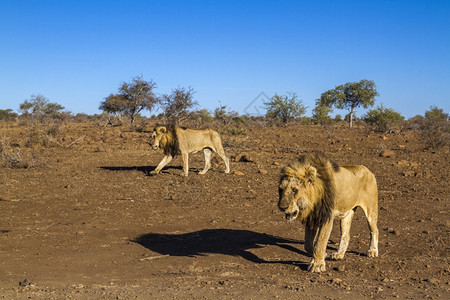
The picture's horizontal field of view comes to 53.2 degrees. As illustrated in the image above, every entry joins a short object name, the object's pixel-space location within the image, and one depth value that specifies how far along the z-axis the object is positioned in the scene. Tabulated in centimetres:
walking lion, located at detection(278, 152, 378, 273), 626
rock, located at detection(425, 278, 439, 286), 619
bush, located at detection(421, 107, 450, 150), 2241
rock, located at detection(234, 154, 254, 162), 1867
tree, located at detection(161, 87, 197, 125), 3158
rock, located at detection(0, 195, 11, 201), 1202
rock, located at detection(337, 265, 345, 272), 684
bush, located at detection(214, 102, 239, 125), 3772
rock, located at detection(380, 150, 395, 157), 1994
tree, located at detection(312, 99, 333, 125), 4338
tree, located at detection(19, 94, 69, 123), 4944
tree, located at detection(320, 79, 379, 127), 4703
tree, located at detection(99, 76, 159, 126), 3903
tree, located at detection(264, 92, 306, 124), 4153
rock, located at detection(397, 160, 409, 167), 1751
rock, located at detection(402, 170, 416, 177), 1542
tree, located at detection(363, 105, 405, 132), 3375
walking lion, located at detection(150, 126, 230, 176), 1561
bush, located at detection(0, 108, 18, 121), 5100
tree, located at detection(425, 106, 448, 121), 4268
